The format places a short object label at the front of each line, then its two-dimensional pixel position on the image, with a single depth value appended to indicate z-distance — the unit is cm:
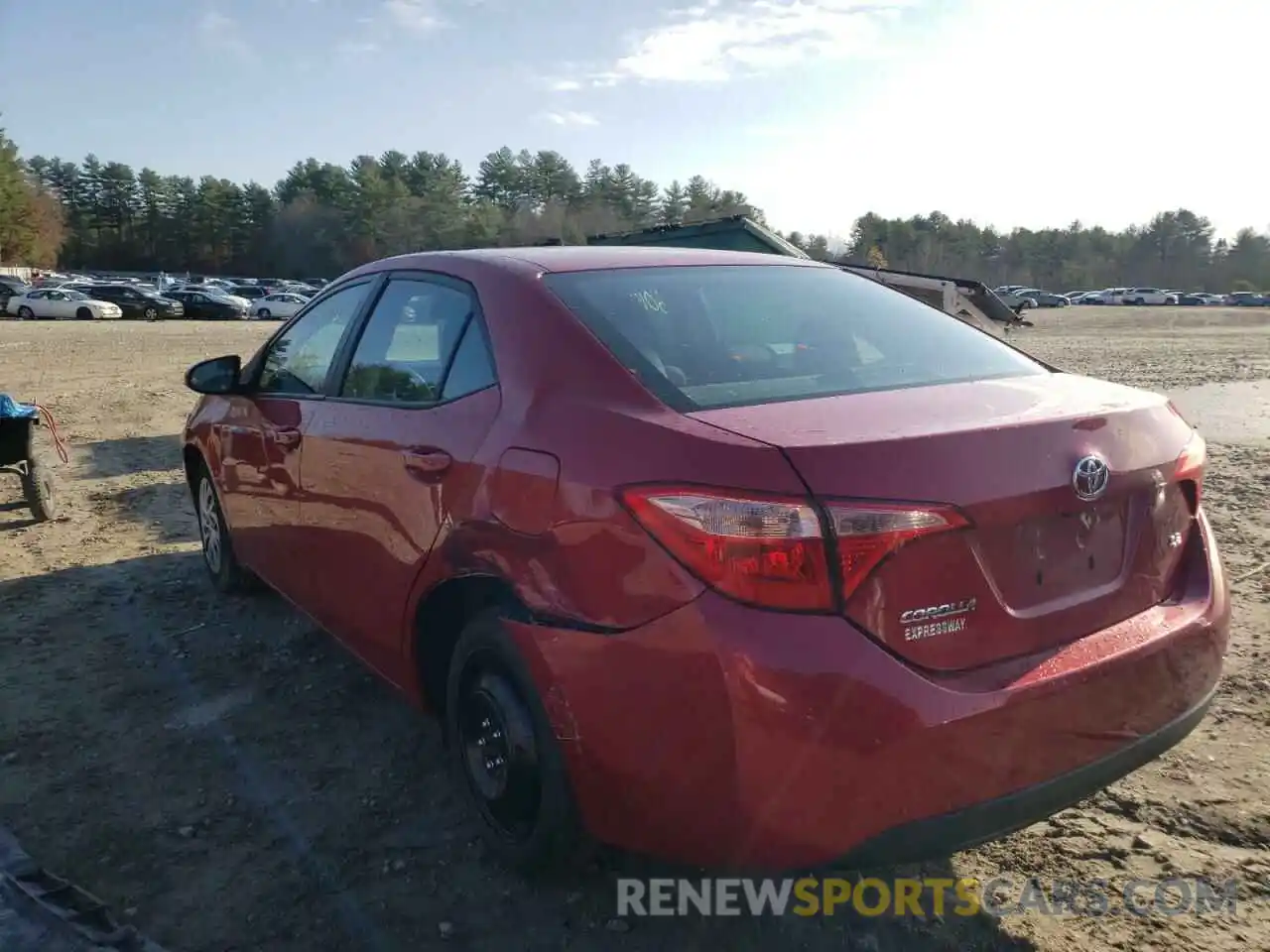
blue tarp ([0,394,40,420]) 631
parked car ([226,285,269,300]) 5532
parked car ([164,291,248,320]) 4372
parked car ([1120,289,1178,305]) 7838
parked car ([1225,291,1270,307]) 7989
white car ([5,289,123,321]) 3984
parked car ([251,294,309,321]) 4562
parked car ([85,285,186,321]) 4288
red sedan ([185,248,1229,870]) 197
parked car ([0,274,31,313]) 4258
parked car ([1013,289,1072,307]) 7474
